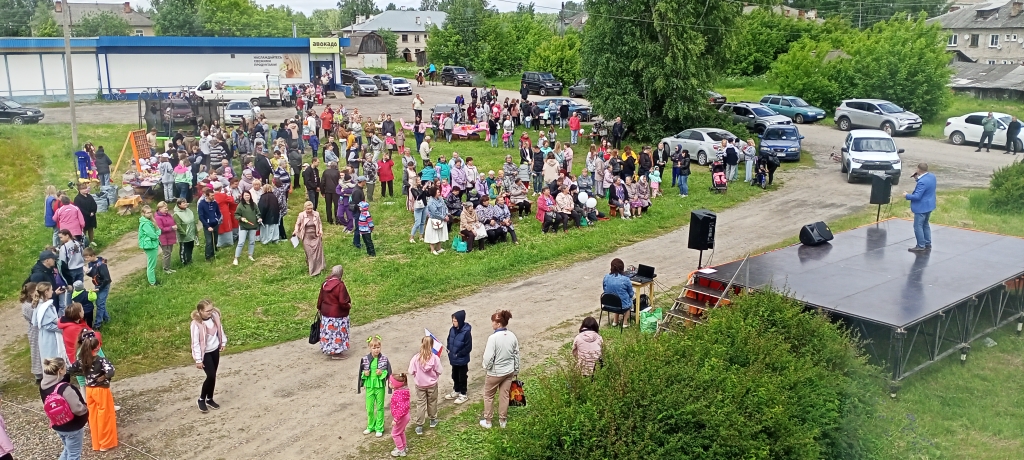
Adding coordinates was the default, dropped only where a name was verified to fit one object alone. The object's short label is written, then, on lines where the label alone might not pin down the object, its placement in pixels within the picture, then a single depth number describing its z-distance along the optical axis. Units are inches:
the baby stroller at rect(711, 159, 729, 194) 932.6
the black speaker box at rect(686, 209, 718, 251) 566.9
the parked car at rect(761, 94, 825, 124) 1516.5
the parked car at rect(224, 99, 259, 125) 1347.2
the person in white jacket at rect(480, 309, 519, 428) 388.2
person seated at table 514.0
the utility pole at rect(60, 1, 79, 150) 967.5
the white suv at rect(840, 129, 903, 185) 983.6
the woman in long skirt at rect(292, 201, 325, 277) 620.7
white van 1624.0
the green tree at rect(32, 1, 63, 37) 2965.1
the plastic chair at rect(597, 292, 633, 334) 514.3
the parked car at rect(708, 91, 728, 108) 1490.9
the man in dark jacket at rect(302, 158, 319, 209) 765.9
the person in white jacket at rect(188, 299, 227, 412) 401.4
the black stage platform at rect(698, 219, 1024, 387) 439.8
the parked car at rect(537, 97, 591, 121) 1450.5
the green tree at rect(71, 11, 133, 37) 2935.5
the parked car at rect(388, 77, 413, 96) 1941.4
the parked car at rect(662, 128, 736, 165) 1081.4
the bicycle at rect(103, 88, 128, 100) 1795.0
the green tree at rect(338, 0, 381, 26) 5203.3
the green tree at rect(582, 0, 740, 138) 1175.6
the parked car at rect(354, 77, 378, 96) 1908.2
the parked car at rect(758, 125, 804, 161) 1126.4
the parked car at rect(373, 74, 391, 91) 2014.0
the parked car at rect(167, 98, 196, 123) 1190.3
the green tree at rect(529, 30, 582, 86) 2172.7
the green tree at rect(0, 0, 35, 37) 3198.8
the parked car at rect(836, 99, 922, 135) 1353.3
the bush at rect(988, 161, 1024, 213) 807.1
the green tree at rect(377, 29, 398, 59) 3498.8
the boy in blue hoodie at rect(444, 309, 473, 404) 409.7
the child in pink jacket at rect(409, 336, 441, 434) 388.5
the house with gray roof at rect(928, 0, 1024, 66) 2492.6
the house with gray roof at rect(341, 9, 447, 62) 3658.7
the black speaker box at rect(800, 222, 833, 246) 592.9
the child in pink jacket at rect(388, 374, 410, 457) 371.9
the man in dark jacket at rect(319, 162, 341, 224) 751.7
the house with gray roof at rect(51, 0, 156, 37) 3757.4
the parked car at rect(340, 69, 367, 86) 2007.9
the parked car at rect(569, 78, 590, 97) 1910.4
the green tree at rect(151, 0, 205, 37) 2950.3
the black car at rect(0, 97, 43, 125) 1384.1
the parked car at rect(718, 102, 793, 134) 1304.1
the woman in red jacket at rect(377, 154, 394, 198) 864.3
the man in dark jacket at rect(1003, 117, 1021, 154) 1176.8
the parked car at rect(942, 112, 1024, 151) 1221.1
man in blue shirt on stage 573.6
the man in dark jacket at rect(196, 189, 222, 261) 648.4
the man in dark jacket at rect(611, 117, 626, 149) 1154.0
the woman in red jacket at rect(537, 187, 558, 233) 760.3
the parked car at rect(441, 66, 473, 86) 2251.5
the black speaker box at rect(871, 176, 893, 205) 659.1
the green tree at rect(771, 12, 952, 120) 1456.7
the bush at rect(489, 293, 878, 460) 275.9
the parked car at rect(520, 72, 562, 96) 2003.0
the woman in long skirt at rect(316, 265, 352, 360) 474.6
